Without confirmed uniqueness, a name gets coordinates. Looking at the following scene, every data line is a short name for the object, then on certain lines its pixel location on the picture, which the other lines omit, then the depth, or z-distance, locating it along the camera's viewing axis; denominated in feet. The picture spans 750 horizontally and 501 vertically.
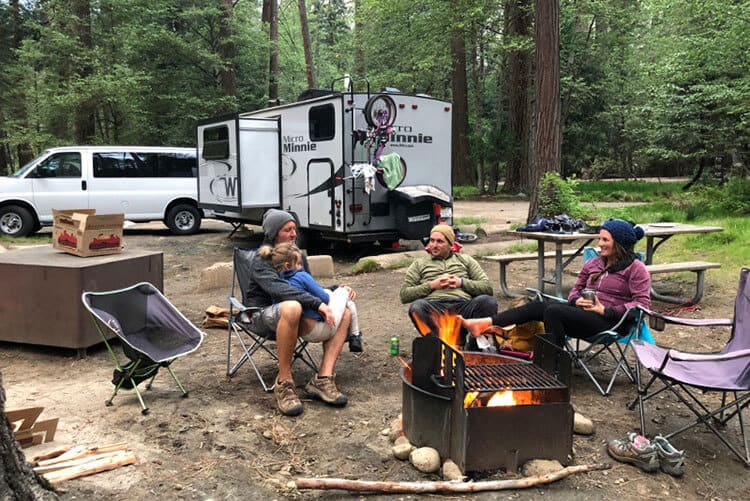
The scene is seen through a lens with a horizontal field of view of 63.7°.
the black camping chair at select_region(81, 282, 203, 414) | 11.11
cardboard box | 15.11
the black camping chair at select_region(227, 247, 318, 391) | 12.14
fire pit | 8.39
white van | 34.94
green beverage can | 13.83
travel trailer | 27.40
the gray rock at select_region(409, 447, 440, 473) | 8.62
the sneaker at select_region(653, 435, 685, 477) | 8.75
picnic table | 17.62
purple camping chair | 9.05
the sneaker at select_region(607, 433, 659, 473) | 8.79
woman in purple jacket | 11.64
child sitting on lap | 11.88
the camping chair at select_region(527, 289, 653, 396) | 11.43
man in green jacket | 12.70
